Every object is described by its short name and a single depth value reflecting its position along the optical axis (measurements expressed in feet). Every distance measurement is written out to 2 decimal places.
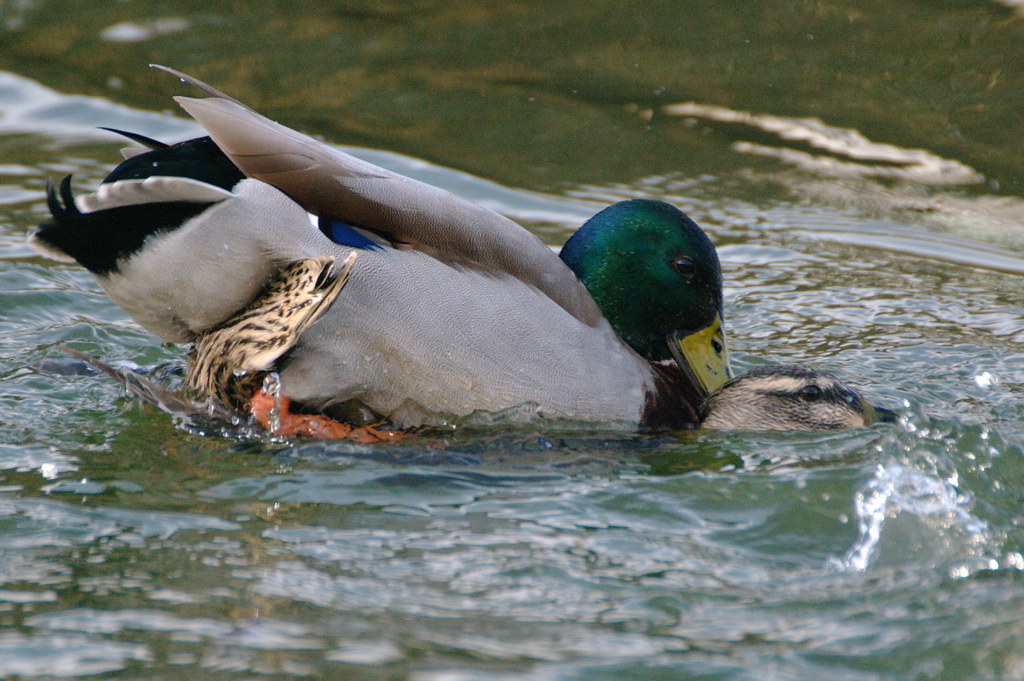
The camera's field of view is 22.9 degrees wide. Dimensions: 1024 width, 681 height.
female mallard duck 32.50
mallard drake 28.53
